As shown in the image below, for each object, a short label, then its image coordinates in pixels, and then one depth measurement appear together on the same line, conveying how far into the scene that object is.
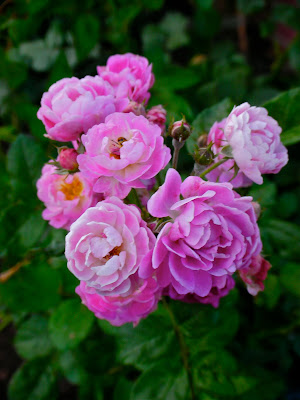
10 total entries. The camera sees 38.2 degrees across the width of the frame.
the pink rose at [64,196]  0.27
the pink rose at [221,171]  0.28
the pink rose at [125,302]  0.24
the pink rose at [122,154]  0.23
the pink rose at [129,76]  0.28
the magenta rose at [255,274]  0.28
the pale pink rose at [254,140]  0.24
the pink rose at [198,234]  0.21
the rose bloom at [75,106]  0.25
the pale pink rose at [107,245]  0.22
